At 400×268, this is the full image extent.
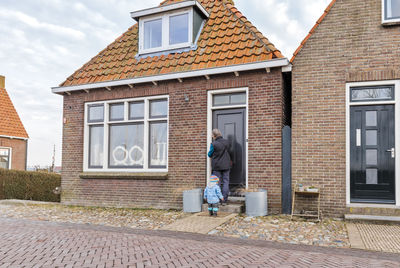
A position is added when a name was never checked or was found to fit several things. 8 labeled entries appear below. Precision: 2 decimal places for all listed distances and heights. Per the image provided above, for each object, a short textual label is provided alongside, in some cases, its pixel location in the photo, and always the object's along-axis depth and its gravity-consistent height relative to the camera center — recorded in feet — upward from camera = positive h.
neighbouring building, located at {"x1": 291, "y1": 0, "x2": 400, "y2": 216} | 28.45 +3.64
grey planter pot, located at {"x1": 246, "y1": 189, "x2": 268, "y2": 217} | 29.32 -4.02
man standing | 30.73 -0.63
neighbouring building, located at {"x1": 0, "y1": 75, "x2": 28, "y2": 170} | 70.74 +2.26
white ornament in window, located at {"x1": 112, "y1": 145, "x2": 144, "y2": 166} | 37.37 -0.63
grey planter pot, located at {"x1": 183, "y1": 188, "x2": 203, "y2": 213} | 31.73 -4.16
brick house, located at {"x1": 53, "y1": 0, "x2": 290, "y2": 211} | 31.63 +4.16
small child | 28.84 -3.23
